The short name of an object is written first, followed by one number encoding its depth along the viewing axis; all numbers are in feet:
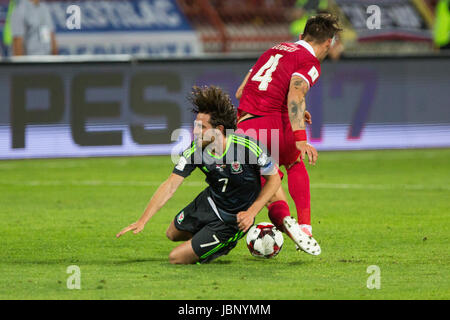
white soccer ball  45.88
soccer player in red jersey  46.52
